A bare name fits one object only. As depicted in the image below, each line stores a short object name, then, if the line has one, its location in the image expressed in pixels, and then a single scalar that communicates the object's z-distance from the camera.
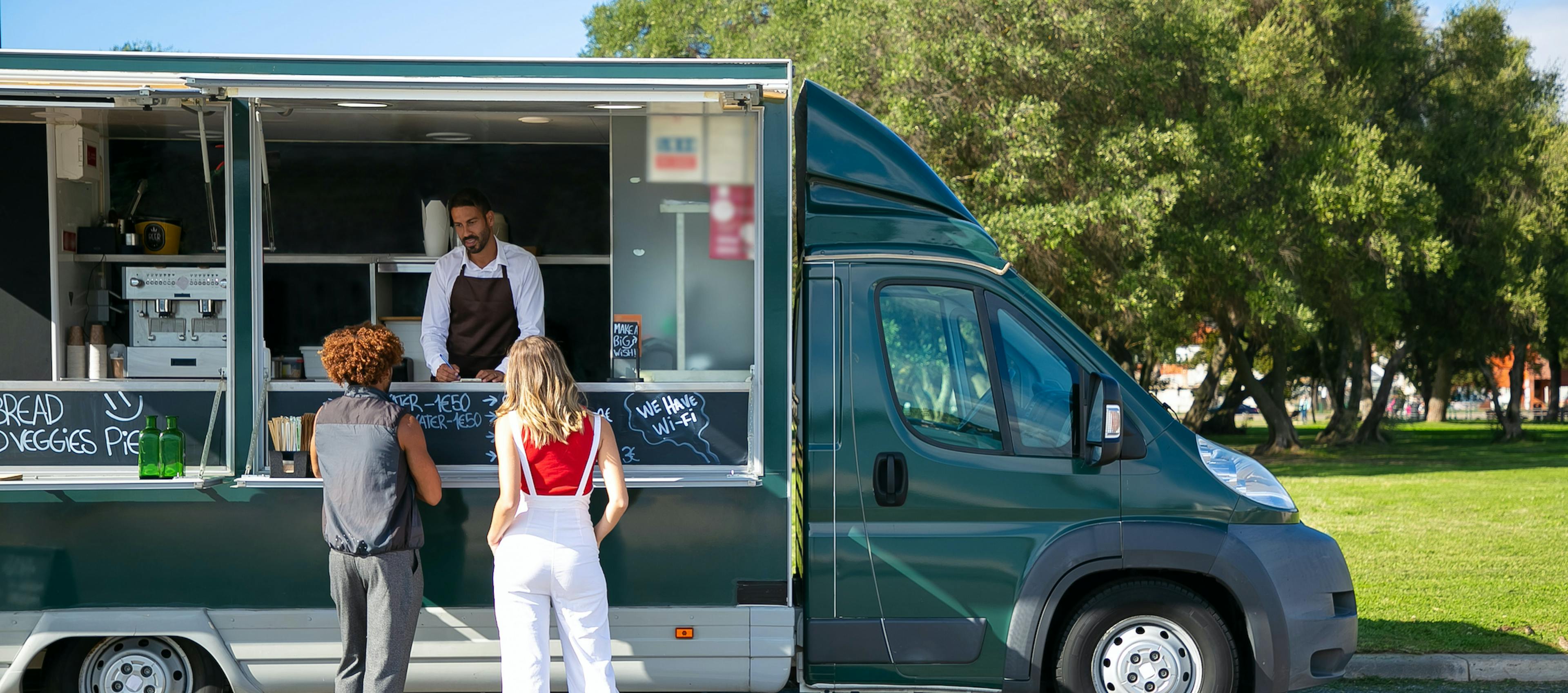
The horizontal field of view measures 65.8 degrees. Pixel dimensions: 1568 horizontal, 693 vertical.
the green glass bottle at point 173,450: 4.84
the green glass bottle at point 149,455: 4.79
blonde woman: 4.30
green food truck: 4.73
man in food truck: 5.72
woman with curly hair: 4.52
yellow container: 6.85
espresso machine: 6.48
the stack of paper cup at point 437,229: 6.89
